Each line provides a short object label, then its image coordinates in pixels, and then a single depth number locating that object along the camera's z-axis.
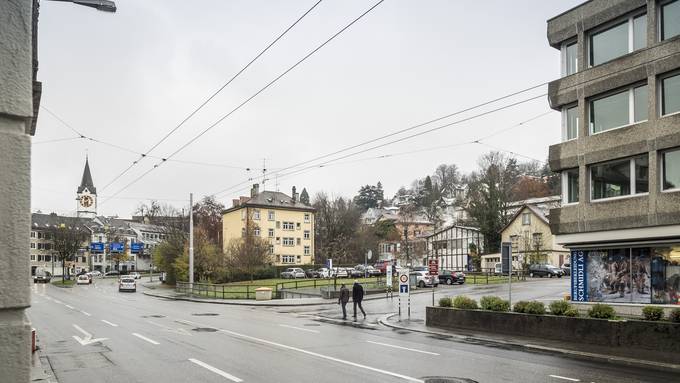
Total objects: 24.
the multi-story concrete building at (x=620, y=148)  22.27
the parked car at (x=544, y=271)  62.47
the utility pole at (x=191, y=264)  47.02
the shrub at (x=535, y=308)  19.28
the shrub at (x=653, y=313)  16.36
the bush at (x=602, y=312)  17.41
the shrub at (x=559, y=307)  18.59
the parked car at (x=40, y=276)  88.11
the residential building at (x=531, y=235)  68.31
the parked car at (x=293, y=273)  70.62
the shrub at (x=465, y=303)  22.27
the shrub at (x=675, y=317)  16.03
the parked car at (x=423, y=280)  51.00
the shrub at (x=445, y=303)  23.28
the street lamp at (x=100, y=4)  4.47
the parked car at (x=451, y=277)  53.92
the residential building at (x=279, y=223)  86.12
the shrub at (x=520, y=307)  19.95
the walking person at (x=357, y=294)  27.57
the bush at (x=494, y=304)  20.84
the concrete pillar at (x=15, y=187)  2.06
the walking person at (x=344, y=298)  27.25
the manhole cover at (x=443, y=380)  11.27
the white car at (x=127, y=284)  59.66
